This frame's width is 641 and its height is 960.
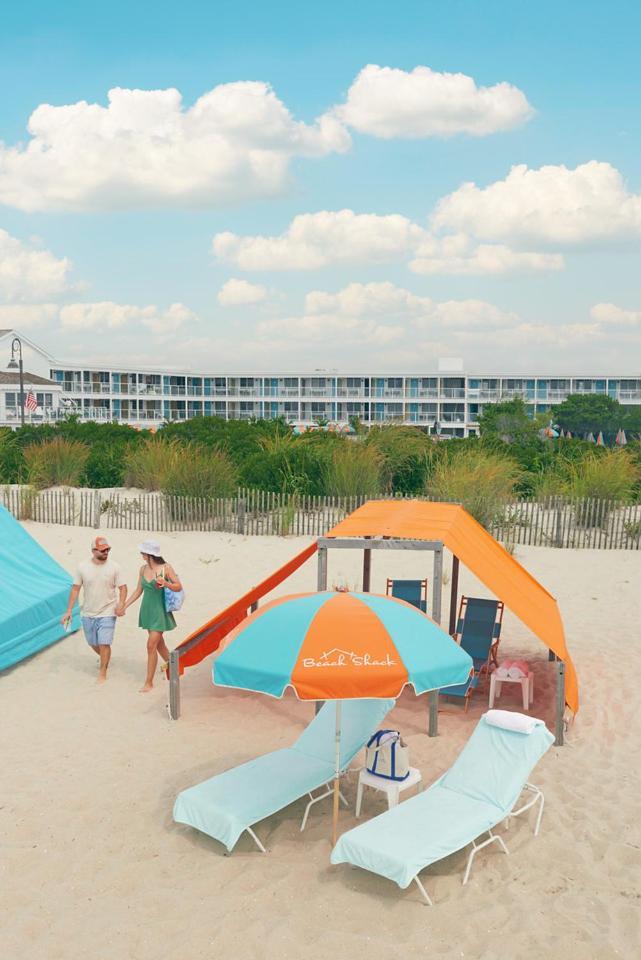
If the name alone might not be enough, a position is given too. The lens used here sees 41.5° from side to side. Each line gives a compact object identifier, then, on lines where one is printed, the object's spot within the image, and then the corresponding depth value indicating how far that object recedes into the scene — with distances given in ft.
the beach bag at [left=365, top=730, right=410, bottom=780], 20.57
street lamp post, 206.19
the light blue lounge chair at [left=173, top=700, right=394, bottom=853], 18.99
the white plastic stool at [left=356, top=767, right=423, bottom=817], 20.30
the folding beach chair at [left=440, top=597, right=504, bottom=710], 29.43
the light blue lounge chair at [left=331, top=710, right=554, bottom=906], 17.08
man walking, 29.48
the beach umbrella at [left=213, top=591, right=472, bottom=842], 17.54
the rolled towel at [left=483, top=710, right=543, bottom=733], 20.56
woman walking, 28.68
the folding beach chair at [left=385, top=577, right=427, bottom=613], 34.35
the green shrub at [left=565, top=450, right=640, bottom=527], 65.62
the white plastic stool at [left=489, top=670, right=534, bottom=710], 27.78
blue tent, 31.76
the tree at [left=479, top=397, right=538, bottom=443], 191.53
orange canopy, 25.50
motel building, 231.50
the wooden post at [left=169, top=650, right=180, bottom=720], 26.48
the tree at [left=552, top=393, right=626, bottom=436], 240.53
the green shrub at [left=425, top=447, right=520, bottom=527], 61.36
